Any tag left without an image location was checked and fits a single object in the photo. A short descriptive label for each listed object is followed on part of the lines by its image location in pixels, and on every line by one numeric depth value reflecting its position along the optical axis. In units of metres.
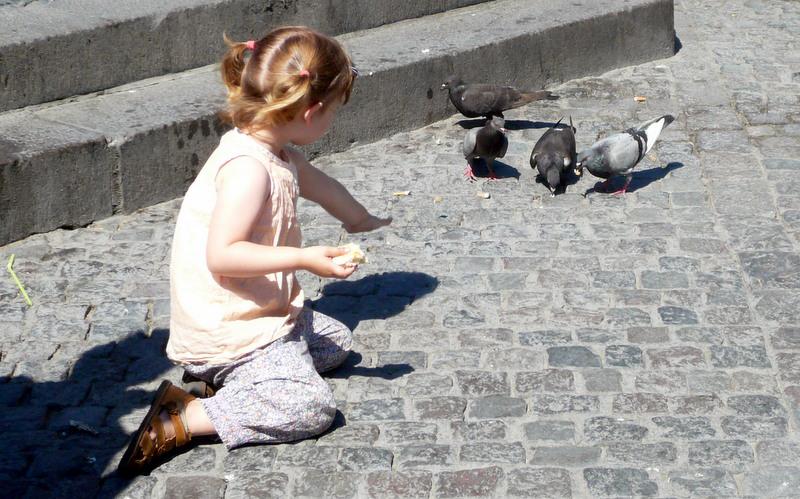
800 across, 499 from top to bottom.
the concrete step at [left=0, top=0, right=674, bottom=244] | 5.57
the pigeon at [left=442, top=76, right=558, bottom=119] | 6.98
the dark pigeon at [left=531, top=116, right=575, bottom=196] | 6.10
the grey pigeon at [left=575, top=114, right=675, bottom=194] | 6.09
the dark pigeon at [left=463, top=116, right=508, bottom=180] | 6.21
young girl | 3.78
